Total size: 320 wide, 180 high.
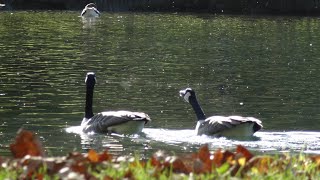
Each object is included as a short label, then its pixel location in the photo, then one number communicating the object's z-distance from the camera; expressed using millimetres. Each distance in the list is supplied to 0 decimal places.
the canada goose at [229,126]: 32281
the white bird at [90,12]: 130500
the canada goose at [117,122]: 33719
